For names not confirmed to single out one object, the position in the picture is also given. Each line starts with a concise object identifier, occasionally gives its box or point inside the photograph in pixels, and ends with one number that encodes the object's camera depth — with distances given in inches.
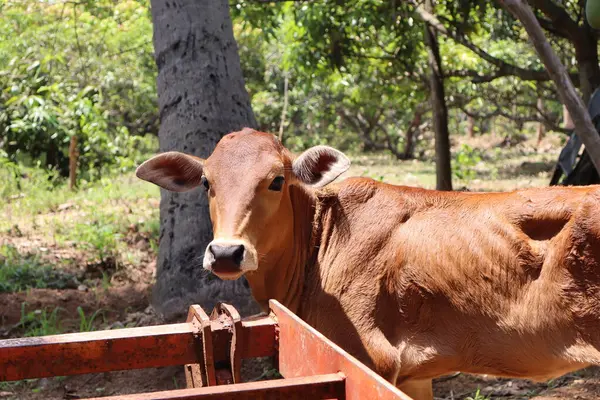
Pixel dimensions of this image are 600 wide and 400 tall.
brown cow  124.6
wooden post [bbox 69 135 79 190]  422.6
